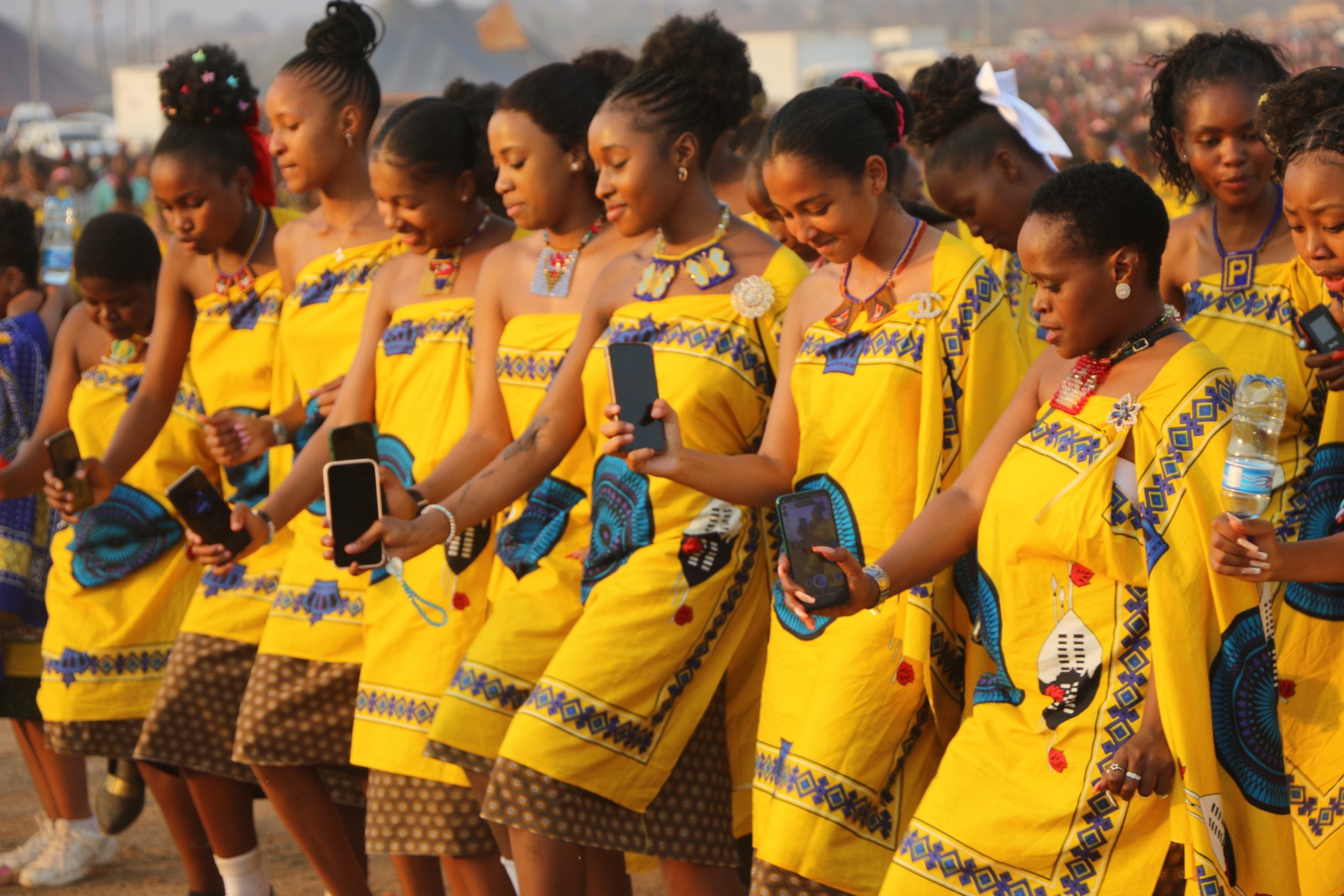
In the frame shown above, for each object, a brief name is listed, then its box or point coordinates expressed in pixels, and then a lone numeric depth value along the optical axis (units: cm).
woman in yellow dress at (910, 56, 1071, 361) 977
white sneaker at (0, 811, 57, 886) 1316
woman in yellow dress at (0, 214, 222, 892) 1162
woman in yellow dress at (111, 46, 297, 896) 1086
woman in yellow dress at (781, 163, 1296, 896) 622
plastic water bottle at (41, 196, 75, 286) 1412
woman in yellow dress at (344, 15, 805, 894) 823
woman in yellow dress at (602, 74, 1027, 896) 745
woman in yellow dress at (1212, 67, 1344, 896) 716
